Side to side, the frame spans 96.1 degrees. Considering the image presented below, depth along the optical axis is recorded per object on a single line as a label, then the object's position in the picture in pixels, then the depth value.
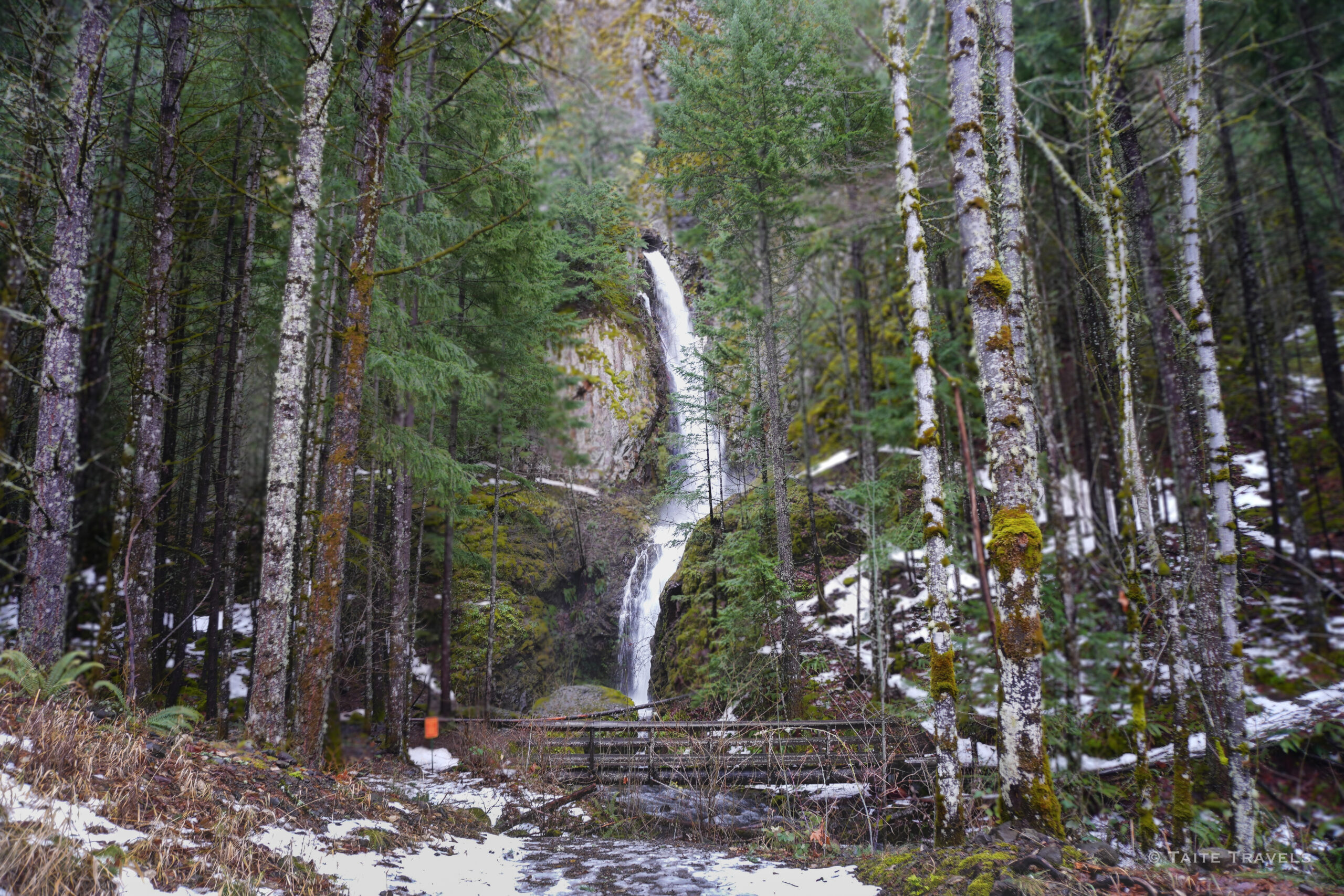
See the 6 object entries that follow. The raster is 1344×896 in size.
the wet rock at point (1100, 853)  4.01
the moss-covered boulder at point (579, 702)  14.01
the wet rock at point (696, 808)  7.87
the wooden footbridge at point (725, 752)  8.40
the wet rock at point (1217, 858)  5.14
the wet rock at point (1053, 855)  3.77
